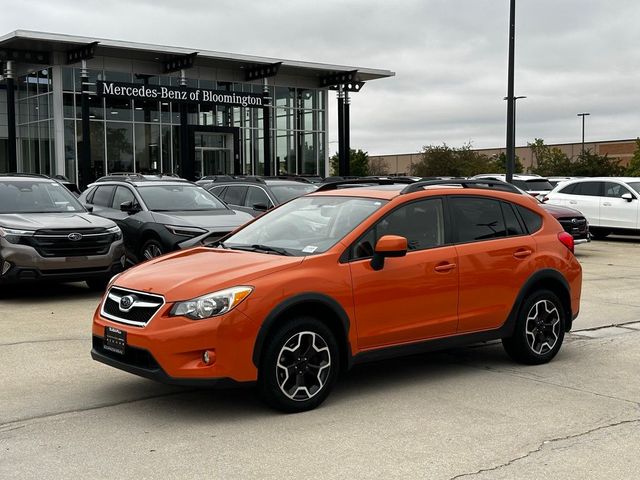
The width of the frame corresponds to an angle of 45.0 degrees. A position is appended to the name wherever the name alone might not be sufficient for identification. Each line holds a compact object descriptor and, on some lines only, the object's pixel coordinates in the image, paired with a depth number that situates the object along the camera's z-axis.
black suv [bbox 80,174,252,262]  12.16
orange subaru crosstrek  5.27
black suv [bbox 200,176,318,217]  15.63
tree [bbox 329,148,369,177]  65.06
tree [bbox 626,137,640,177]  58.55
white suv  21.00
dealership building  33.88
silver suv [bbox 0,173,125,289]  10.55
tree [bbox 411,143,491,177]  62.91
